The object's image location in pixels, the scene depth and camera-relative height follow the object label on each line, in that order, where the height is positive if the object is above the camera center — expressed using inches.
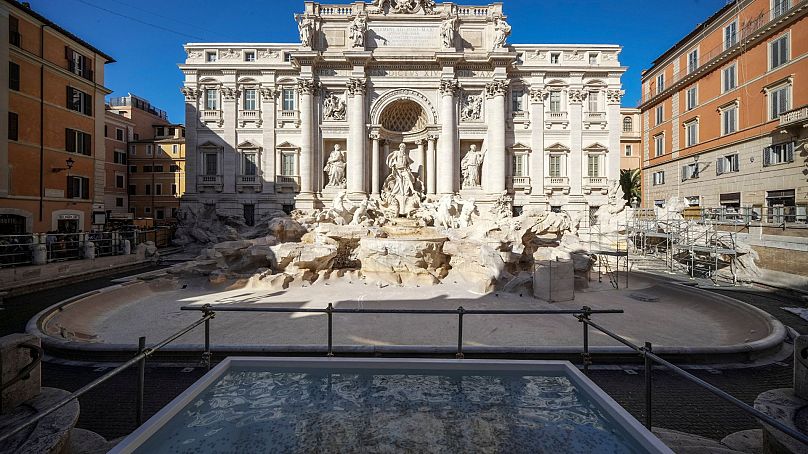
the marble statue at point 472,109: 1012.8 +367.5
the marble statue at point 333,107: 1007.0 +372.8
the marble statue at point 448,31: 970.1 +585.8
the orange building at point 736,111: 751.1 +326.1
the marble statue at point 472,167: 1008.9 +184.7
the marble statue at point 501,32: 976.9 +590.6
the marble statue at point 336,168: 995.3 +179.7
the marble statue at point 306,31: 973.2 +590.6
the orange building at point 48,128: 684.7 +231.7
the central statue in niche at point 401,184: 877.8 +126.0
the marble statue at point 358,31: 963.3 +585.0
